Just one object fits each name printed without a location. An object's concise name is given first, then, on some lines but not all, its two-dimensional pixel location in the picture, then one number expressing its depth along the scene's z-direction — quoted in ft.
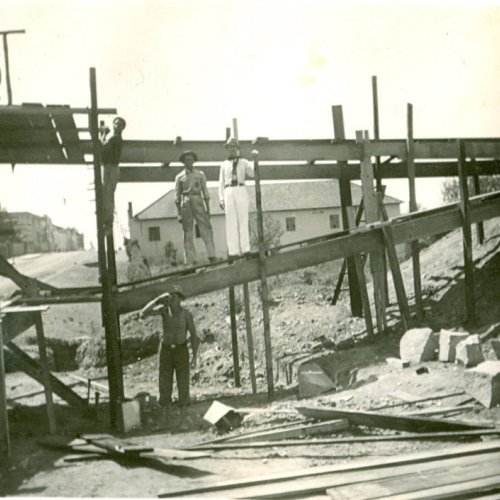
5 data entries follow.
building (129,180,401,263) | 134.68
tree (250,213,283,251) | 99.81
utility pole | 24.22
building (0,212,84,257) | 91.22
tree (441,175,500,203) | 71.87
